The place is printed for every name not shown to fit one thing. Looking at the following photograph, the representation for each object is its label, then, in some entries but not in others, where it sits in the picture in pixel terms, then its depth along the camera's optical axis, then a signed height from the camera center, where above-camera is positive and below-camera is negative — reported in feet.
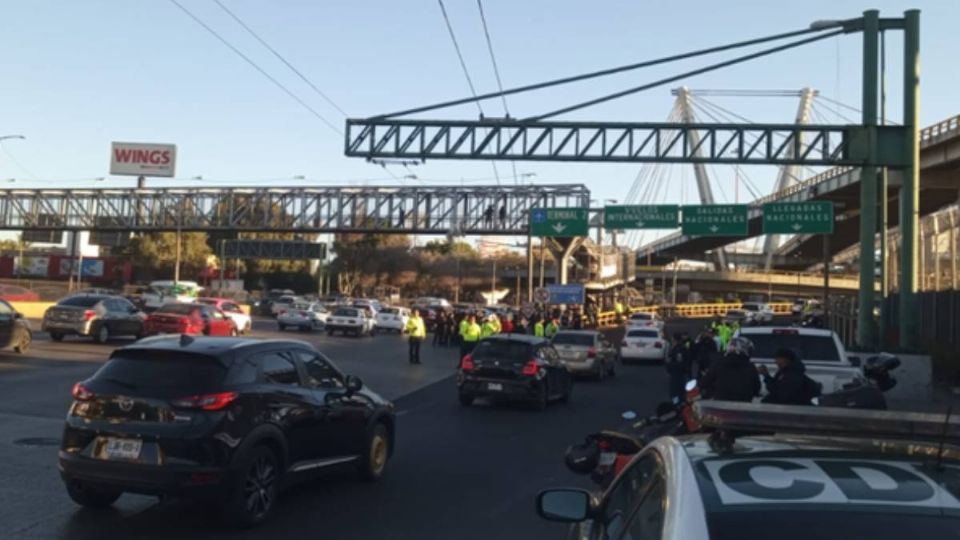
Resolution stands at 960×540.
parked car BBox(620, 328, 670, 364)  119.75 -3.53
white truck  44.91 -1.20
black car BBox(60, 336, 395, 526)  25.20 -3.52
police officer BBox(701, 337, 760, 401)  33.17 -1.94
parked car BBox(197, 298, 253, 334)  128.67 -1.69
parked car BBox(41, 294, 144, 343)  97.71 -2.57
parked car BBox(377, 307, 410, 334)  173.58 -2.28
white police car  9.11 -1.66
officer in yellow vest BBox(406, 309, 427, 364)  97.04 -2.51
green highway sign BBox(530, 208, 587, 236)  155.22 +15.23
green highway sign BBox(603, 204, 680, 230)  139.64 +14.93
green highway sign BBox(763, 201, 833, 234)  126.21 +14.40
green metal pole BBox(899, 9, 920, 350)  77.82 +11.54
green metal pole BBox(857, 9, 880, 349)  78.33 +11.26
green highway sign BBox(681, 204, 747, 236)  137.59 +14.71
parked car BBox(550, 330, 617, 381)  88.48 -3.34
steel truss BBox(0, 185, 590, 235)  233.35 +23.78
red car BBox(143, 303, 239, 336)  101.09 -2.51
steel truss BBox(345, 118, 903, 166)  84.48 +15.81
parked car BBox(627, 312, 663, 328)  167.48 -0.05
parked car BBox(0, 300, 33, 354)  75.97 -3.24
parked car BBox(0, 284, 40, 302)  157.75 -0.66
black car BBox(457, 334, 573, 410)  60.18 -3.79
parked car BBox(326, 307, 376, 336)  151.53 -2.62
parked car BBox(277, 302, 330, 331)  159.53 -2.68
